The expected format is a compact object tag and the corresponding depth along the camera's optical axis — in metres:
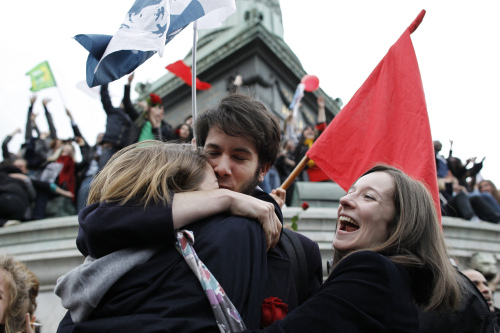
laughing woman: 1.58
